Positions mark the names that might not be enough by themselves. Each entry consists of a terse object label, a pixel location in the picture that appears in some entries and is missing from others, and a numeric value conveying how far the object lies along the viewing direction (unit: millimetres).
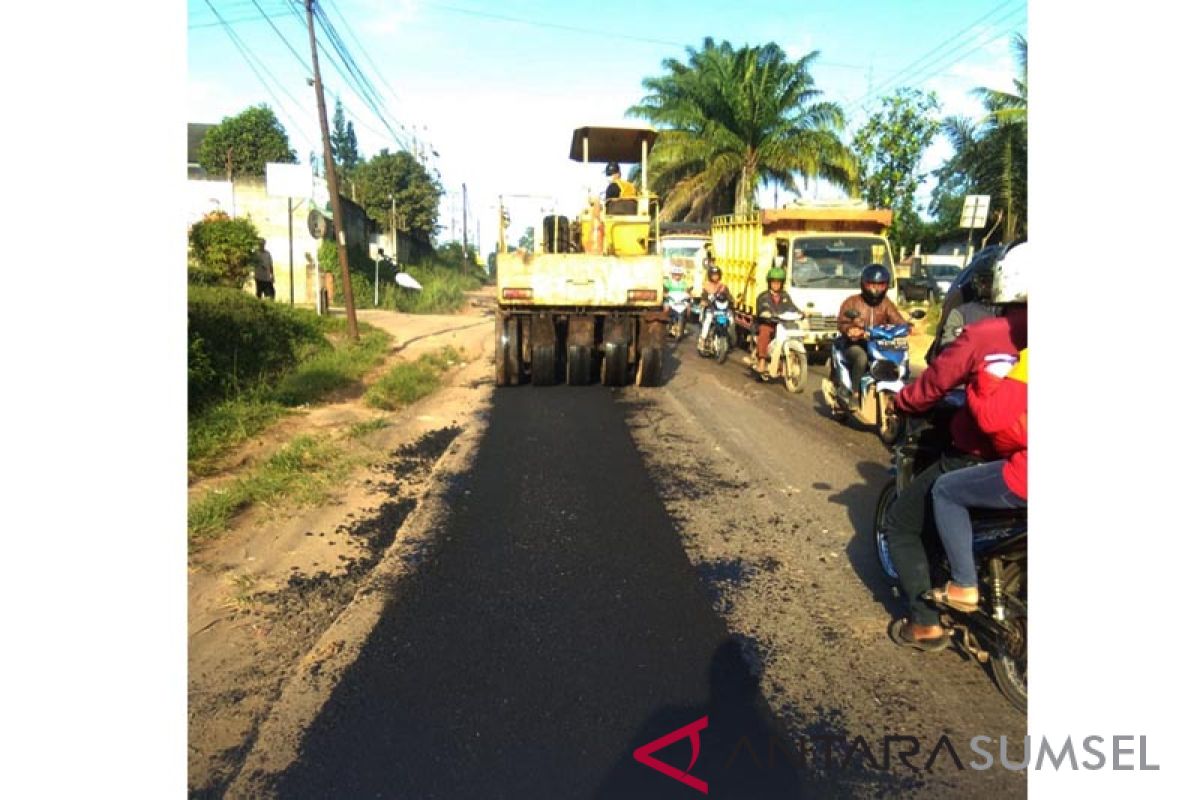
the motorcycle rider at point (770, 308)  12133
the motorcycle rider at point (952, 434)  3479
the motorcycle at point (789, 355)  11508
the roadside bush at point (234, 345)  9016
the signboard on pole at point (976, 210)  14656
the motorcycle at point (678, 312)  19442
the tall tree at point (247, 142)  55719
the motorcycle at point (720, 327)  15281
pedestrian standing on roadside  19547
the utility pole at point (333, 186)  17375
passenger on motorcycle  3215
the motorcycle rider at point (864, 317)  8656
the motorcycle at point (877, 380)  7734
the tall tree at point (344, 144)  91188
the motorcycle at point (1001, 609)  3338
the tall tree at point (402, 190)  54656
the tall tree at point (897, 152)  23016
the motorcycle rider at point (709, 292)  15750
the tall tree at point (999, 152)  22531
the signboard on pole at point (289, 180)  23547
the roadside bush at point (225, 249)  19469
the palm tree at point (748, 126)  29000
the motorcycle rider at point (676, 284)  19891
